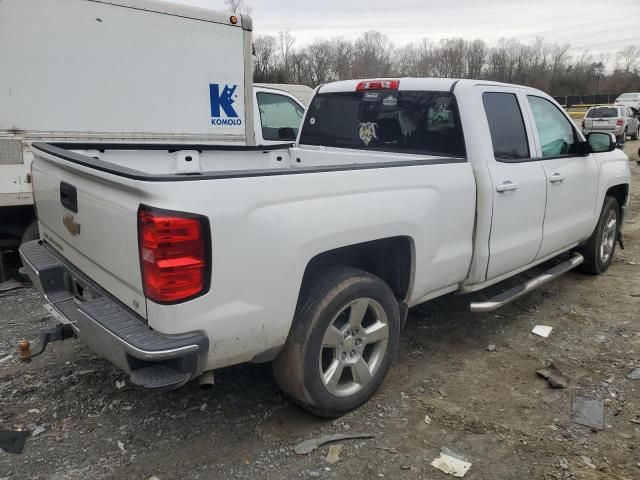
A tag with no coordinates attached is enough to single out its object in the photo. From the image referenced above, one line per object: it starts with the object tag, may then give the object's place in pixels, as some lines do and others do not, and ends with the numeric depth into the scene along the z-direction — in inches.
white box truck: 194.2
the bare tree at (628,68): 3351.4
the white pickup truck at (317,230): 92.4
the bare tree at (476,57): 3253.0
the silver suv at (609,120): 916.0
